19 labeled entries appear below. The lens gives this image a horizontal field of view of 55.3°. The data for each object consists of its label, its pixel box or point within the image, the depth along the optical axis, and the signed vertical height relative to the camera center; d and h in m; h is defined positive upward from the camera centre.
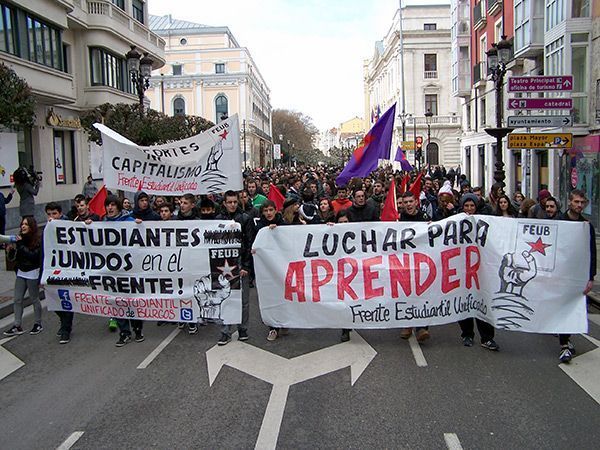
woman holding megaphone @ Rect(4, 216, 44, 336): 7.76 -1.08
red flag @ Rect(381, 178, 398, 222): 8.38 -0.48
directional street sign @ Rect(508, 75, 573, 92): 13.32 +2.06
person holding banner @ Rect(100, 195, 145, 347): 7.44 -0.51
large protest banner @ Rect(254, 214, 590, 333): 6.64 -1.19
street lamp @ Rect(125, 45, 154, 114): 17.39 +3.53
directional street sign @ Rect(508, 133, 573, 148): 13.85 +0.78
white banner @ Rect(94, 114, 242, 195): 8.80 +0.25
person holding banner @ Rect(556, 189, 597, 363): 6.41 -0.85
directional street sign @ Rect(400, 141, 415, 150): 37.86 +2.02
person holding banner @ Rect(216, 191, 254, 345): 7.30 -1.01
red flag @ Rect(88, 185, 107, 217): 9.59 -0.34
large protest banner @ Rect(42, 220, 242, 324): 7.34 -1.14
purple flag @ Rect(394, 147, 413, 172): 19.30 +0.57
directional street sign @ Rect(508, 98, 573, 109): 12.99 +1.58
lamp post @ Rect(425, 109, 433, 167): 60.88 +2.38
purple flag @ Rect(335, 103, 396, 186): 9.20 +0.42
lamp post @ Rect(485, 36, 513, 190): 16.17 +3.05
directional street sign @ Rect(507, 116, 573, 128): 13.15 +1.18
